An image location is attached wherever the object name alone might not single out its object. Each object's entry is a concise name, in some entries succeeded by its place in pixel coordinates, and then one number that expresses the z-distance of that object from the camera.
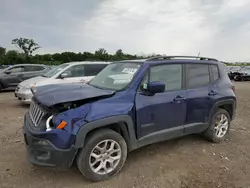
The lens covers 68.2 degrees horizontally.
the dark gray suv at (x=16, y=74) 9.91
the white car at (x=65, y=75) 6.37
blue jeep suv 2.38
